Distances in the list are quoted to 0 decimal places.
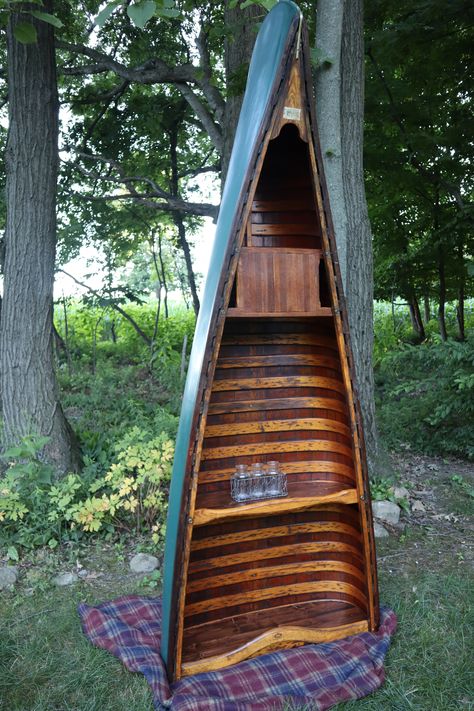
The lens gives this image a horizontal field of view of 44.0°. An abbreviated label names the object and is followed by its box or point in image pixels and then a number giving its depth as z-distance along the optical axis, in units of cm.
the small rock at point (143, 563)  351
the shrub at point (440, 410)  500
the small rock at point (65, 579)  334
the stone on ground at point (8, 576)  329
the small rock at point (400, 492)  429
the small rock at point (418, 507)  423
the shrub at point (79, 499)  368
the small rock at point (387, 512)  405
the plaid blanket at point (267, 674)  234
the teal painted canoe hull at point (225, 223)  224
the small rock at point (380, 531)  385
